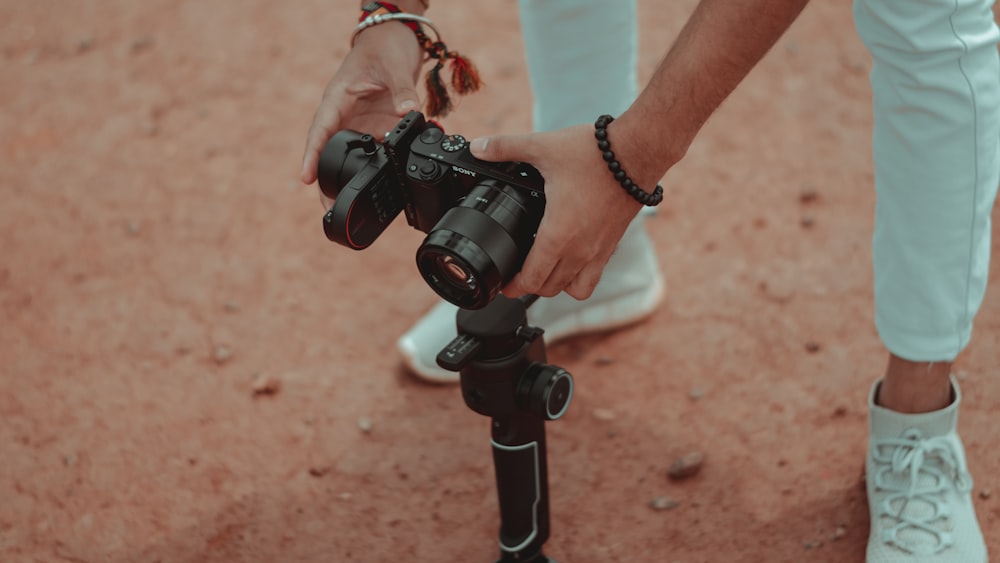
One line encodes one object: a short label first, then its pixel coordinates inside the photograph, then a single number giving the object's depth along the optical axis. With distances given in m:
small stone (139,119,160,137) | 3.07
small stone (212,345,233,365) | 2.32
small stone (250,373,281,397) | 2.23
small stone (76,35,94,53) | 3.46
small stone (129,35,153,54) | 3.42
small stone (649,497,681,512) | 1.92
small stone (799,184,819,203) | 2.63
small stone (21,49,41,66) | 3.43
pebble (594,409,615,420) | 2.13
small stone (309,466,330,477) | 2.04
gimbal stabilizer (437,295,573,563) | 1.44
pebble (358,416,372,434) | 2.14
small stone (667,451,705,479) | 1.96
